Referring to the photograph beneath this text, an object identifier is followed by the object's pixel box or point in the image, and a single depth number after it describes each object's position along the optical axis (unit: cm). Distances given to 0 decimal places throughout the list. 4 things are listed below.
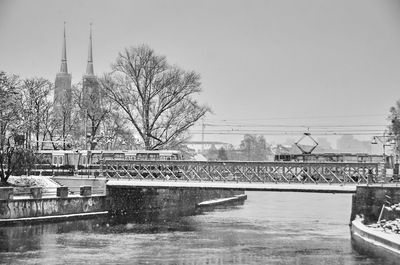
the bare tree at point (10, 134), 6806
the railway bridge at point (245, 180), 5619
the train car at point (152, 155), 7862
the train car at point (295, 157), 8038
